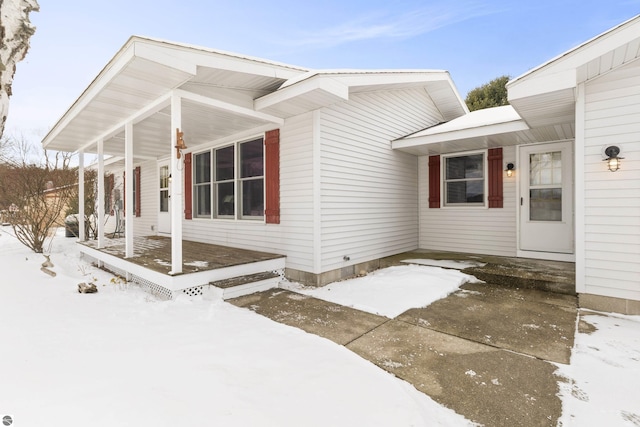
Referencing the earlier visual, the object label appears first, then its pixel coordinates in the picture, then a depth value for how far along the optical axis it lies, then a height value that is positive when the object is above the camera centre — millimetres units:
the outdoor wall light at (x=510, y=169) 6070 +798
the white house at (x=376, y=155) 3588 +1003
